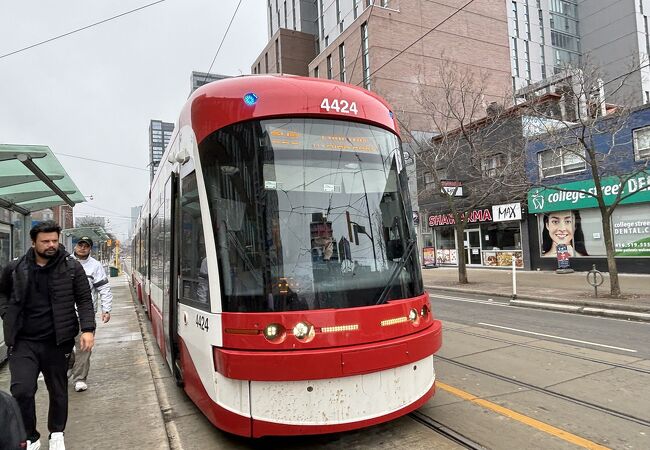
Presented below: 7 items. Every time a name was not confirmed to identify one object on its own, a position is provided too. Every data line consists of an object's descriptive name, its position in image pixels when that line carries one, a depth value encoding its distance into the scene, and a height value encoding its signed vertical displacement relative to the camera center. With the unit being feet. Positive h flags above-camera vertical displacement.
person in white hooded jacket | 17.84 -1.19
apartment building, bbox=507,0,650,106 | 173.37 +88.17
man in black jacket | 11.20 -1.39
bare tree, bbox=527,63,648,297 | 41.19 +11.77
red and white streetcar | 11.05 -0.27
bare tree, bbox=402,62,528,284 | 58.85 +13.51
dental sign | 55.98 +6.42
